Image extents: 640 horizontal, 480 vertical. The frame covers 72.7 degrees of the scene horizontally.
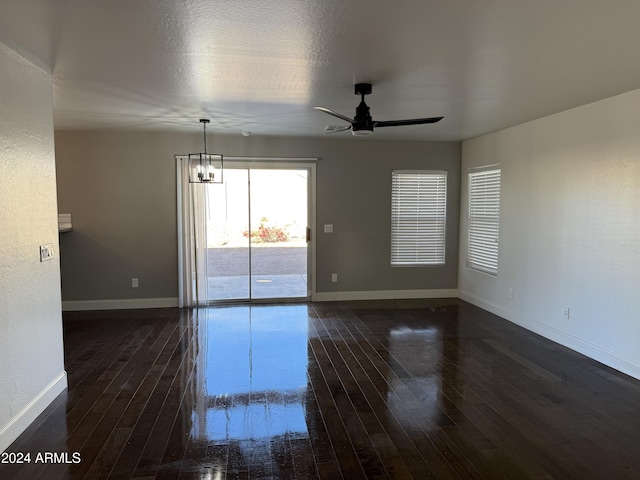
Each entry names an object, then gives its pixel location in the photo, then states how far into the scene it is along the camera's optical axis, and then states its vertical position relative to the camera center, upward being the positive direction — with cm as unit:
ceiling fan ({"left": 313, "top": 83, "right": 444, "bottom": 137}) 347 +73
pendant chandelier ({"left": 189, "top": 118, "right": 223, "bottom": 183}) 584 +65
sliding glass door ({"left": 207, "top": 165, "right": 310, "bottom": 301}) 627 -14
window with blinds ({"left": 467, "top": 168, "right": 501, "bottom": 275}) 579 -14
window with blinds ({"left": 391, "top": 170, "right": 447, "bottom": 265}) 664 -11
